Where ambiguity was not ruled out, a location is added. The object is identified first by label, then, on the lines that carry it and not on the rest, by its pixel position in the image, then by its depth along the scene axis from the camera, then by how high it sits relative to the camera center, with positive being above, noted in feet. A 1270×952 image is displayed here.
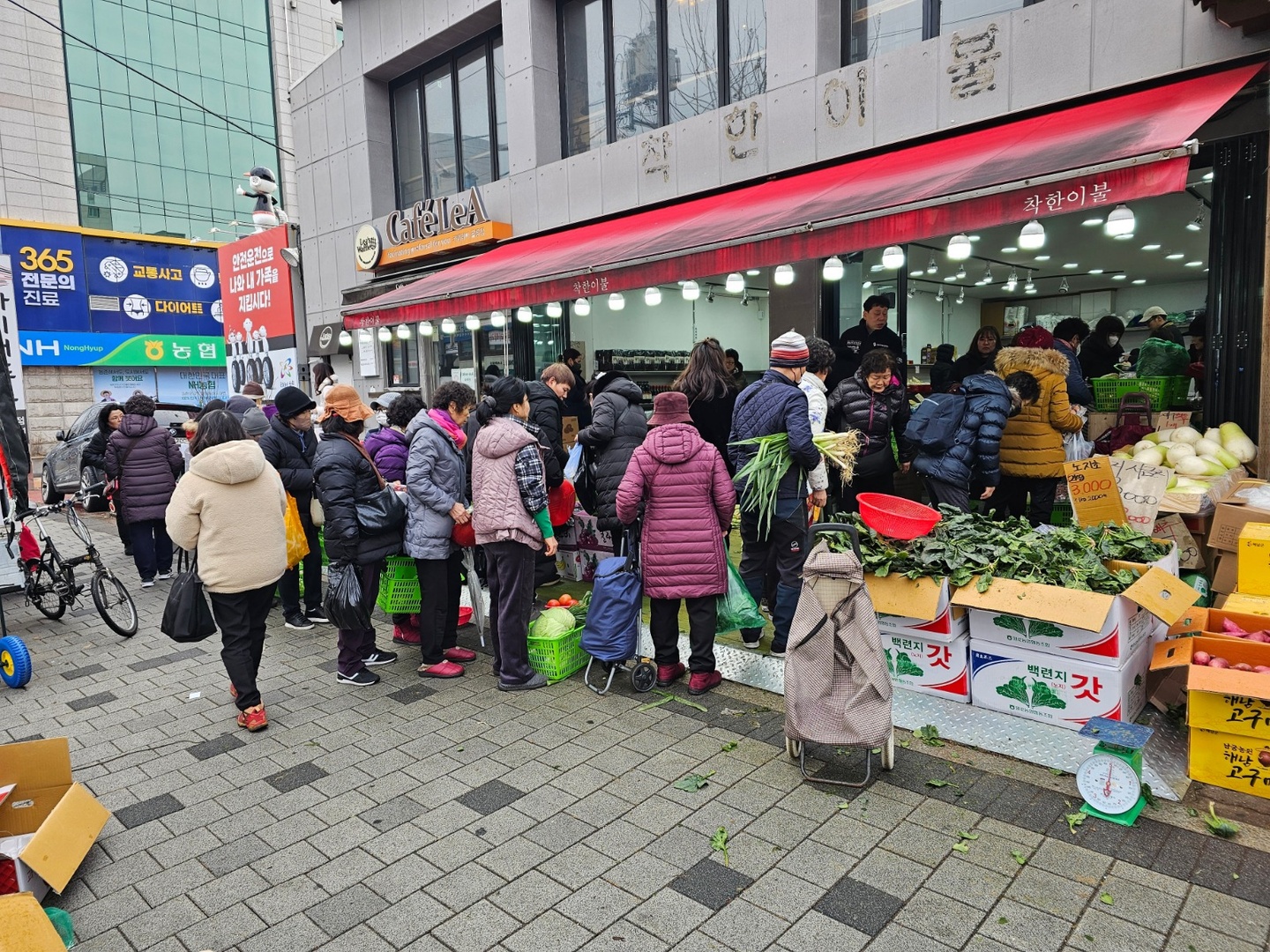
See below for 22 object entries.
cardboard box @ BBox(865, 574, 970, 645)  13.28 -3.96
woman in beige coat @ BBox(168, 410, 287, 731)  14.06 -2.44
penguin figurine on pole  53.67 +14.83
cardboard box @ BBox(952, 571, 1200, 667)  11.92 -3.74
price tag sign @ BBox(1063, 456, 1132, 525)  17.03 -2.53
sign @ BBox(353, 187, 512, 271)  37.65 +8.79
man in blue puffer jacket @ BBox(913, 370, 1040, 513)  17.67 -1.31
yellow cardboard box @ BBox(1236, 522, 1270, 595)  12.92 -3.13
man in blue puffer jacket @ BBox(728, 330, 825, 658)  15.72 -1.66
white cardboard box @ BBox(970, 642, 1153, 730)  12.31 -5.11
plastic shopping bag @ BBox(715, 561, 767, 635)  15.52 -4.47
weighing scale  10.29 -5.39
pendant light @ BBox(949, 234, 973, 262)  18.71 +3.38
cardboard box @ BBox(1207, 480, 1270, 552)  14.48 -2.78
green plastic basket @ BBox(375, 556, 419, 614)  18.15 -4.56
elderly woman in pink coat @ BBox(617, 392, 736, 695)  14.93 -2.41
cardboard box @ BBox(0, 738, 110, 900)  9.64 -5.55
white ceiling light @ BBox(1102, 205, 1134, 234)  16.14 +3.39
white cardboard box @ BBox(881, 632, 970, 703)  13.87 -5.21
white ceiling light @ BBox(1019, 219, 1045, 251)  17.19 +3.38
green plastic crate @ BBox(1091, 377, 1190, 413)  22.13 -0.30
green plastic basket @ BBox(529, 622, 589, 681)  16.39 -5.65
